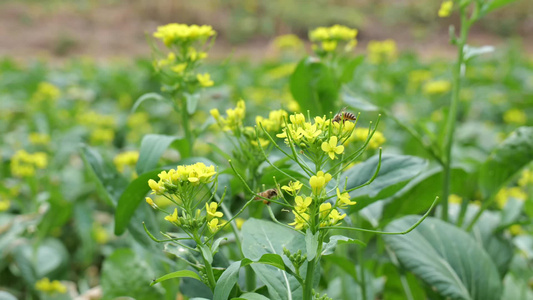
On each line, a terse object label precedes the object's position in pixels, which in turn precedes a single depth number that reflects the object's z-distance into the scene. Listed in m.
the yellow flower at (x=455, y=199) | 1.32
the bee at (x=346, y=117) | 0.82
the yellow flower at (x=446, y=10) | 1.00
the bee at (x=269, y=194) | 0.81
